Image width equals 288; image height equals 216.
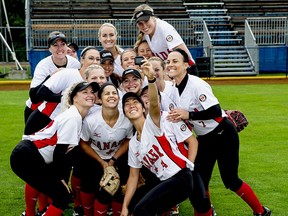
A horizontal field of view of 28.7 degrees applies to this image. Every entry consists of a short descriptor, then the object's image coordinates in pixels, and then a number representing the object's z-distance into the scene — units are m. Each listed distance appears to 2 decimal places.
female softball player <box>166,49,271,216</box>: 5.68
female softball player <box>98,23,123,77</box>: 7.11
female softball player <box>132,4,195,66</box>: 6.84
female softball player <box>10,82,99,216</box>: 5.48
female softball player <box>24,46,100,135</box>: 6.49
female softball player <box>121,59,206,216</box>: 5.02
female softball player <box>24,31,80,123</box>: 7.00
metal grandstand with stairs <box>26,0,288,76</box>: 24.56
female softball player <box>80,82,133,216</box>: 5.84
